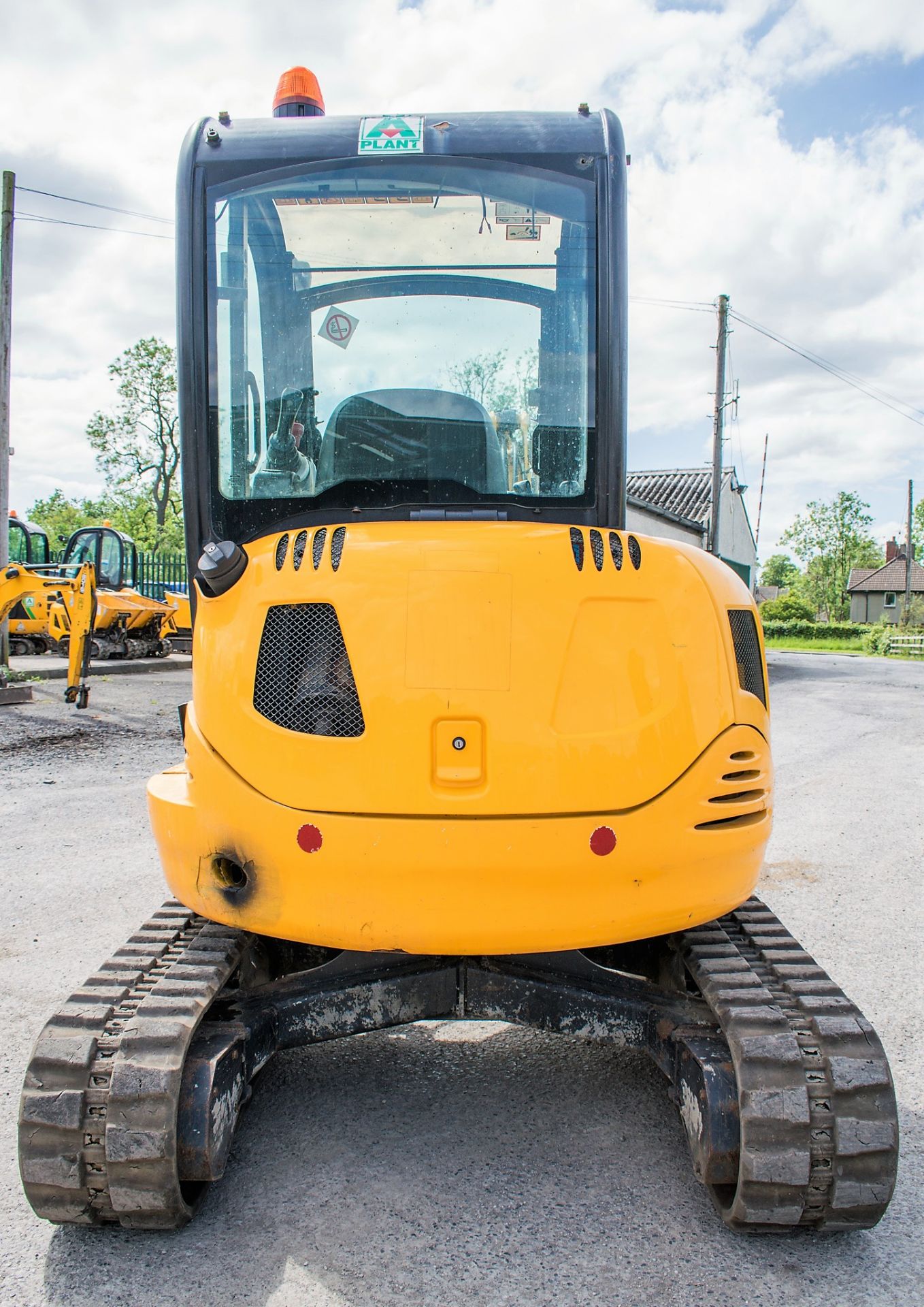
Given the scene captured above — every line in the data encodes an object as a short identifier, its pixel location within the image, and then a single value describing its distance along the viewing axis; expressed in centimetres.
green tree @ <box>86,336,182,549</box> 4438
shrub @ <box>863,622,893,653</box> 4225
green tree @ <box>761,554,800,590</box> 13362
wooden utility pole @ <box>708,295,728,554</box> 2491
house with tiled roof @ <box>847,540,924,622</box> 8569
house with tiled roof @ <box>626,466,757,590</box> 2784
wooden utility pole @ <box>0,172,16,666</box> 1475
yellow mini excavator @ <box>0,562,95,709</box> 1205
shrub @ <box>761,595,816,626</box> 5547
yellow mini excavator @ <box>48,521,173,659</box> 1922
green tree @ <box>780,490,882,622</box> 8438
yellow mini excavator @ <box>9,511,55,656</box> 2031
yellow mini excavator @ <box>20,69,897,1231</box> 236
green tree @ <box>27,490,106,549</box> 6494
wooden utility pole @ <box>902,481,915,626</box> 5188
